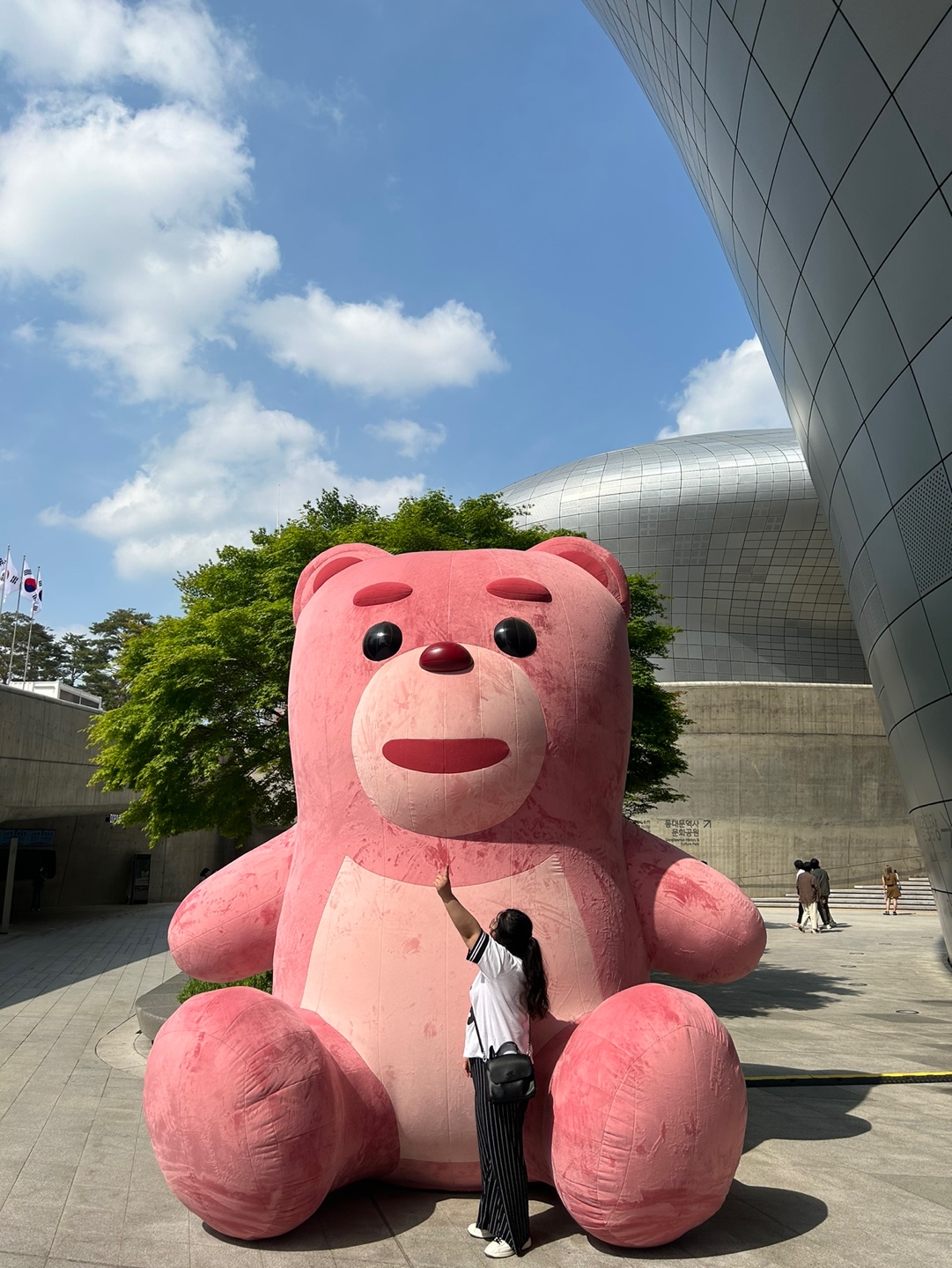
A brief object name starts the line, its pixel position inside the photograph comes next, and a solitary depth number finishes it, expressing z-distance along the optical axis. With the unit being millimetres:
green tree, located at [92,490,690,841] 9492
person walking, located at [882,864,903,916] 24703
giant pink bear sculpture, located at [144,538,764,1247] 3418
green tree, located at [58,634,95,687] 54812
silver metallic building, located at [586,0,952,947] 7418
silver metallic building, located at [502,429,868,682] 37625
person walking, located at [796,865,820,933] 20469
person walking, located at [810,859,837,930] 20625
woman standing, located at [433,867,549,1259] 3588
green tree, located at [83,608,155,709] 53406
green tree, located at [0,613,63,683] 56031
